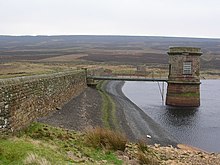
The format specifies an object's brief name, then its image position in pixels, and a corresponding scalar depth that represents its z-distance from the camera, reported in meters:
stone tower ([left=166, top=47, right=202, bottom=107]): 36.81
